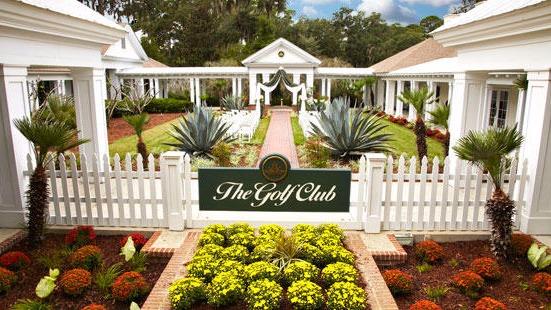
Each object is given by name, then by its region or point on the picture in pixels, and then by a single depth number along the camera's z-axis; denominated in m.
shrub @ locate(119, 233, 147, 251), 5.63
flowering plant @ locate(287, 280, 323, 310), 3.80
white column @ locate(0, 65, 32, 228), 5.72
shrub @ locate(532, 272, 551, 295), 4.54
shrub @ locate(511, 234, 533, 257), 5.36
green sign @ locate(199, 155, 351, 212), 5.83
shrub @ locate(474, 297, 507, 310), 4.05
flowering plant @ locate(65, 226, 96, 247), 5.71
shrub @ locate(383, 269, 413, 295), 4.57
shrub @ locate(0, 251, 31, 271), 5.05
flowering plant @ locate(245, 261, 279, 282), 4.23
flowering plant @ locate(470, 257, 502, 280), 4.82
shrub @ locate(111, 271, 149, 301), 4.34
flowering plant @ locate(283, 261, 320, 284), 4.30
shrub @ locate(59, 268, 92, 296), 4.42
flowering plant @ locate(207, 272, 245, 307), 3.94
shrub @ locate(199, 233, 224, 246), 5.16
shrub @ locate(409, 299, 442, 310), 3.98
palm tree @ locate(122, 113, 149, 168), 9.70
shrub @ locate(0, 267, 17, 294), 4.60
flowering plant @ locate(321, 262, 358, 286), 4.27
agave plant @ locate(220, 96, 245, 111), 25.47
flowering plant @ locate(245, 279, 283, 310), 3.80
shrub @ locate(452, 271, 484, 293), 4.55
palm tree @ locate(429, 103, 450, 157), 10.55
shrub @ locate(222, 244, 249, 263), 4.72
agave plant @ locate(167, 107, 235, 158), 10.63
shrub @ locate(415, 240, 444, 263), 5.31
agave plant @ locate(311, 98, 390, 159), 10.29
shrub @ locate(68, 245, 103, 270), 4.97
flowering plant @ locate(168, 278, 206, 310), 3.94
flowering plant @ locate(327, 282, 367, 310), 3.83
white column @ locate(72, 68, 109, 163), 8.26
